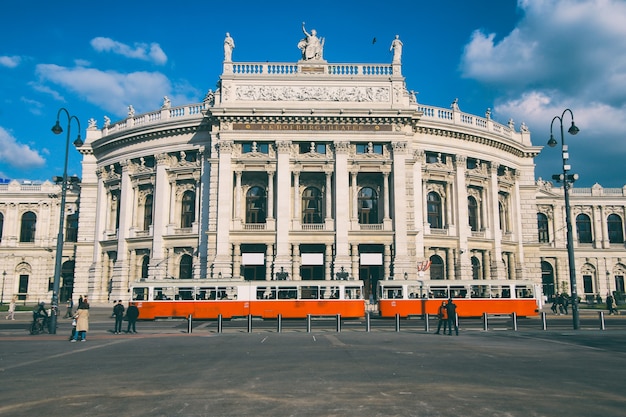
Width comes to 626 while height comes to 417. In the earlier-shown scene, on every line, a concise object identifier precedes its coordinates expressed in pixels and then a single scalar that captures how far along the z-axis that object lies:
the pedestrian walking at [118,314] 27.70
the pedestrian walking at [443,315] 26.30
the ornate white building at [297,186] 49.31
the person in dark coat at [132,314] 28.39
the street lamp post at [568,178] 29.77
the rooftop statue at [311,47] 52.75
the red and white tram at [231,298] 37.44
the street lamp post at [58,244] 27.47
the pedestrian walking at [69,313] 43.33
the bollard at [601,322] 27.88
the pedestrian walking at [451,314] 25.77
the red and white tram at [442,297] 38.75
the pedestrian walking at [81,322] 22.81
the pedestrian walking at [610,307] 42.25
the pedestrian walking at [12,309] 39.77
